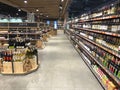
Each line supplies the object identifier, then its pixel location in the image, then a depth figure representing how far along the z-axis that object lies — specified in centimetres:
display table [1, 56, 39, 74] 351
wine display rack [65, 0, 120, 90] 225
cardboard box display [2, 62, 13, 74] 351
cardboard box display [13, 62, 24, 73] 351
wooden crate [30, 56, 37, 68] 384
